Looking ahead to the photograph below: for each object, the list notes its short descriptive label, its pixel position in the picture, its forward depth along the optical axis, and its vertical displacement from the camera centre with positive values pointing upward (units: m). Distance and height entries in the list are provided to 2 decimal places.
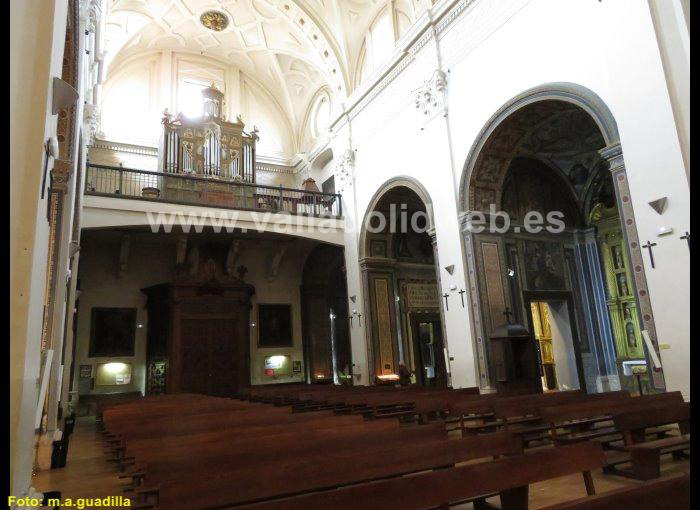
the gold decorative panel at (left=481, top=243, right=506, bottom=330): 8.96 +1.53
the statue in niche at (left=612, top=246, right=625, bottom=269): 10.63 +2.18
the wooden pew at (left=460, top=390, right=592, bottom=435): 5.12 -0.42
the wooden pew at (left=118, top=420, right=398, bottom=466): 3.26 -0.39
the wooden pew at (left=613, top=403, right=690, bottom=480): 3.48 -0.61
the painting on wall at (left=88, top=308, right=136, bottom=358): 13.09 +1.55
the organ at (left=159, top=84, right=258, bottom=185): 13.65 +6.71
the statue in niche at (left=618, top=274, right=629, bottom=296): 10.42 +1.55
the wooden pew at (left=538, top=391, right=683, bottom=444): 4.52 -0.46
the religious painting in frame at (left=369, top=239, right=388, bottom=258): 12.71 +3.20
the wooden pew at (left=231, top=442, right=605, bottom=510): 2.05 -0.51
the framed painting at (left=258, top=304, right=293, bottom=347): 14.98 +1.67
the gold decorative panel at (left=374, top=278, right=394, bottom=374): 12.03 +1.19
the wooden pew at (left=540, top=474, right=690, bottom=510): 1.77 -0.49
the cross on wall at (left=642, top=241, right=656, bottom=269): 5.90 +1.25
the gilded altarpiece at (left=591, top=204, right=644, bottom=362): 10.20 +1.54
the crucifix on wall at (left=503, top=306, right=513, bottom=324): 8.75 +0.93
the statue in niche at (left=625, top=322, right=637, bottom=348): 10.12 +0.49
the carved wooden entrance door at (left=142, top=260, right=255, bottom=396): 13.13 +1.35
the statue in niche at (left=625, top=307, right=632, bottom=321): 10.30 +0.93
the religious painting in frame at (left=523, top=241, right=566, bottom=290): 10.20 +2.05
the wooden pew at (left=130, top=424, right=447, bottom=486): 2.68 -0.42
